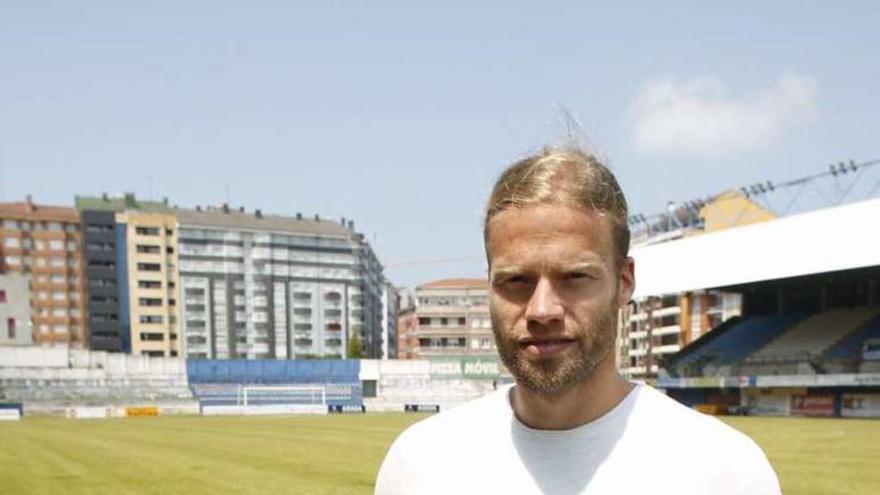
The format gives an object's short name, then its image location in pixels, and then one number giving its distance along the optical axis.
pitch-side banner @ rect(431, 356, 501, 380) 93.69
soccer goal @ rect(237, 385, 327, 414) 88.56
